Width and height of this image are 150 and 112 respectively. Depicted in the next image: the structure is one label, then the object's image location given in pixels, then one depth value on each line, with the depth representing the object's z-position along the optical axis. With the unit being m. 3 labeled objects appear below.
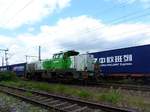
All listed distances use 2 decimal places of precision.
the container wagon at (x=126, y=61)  8.94
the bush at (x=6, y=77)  13.27
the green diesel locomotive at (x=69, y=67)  9.66
